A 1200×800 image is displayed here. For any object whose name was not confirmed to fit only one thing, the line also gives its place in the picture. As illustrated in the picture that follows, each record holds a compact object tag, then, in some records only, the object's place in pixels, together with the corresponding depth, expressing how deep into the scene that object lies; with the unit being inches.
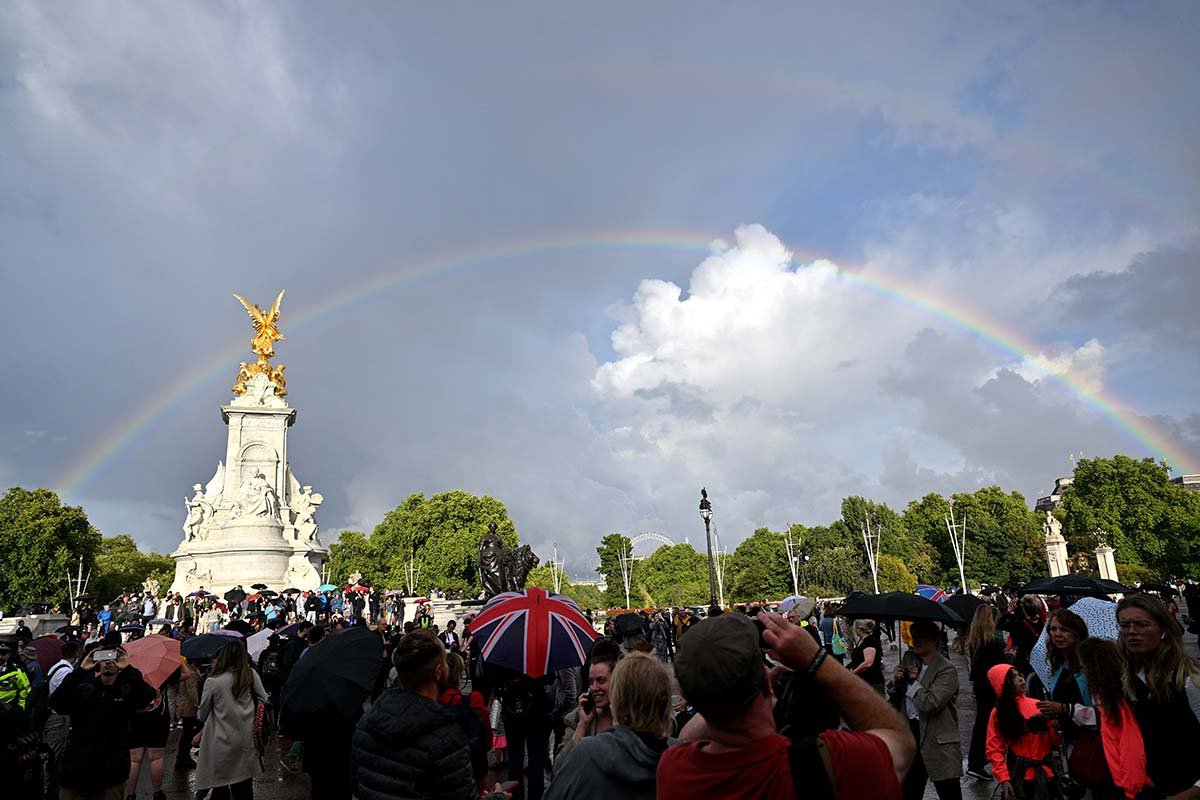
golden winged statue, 2146.9
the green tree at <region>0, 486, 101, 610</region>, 2124.8
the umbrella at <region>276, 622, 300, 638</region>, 499.2
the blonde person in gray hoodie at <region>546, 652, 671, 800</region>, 107.4
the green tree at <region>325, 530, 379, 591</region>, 2795.3
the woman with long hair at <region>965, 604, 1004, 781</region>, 229.5
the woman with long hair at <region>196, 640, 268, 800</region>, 242.4
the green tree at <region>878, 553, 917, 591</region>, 2461.9
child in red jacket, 195.5
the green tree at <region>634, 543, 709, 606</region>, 3850.9
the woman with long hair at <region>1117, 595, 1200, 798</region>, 140.5
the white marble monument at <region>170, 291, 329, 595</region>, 1644.9
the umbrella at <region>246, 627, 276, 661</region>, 491.6
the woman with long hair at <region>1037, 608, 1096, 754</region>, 171.2
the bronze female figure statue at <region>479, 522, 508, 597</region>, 1137.4
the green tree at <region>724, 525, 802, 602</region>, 2677.2
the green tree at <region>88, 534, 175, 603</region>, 2699.3
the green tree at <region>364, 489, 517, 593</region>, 2608.3
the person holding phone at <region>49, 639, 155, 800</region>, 222.1
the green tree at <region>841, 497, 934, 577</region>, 3046.3
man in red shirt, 74.0
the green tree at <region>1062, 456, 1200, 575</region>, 2314.6
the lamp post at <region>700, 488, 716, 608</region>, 1018.1
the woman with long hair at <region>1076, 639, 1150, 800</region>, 150.8
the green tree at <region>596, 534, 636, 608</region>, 3415.4
